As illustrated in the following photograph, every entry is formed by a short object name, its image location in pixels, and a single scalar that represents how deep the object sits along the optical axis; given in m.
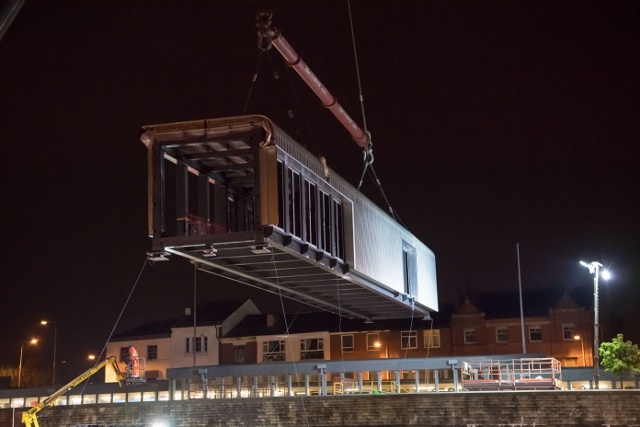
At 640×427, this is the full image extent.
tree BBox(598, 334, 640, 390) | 51.22
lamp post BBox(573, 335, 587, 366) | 71.88
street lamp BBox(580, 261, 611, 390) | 42.91
